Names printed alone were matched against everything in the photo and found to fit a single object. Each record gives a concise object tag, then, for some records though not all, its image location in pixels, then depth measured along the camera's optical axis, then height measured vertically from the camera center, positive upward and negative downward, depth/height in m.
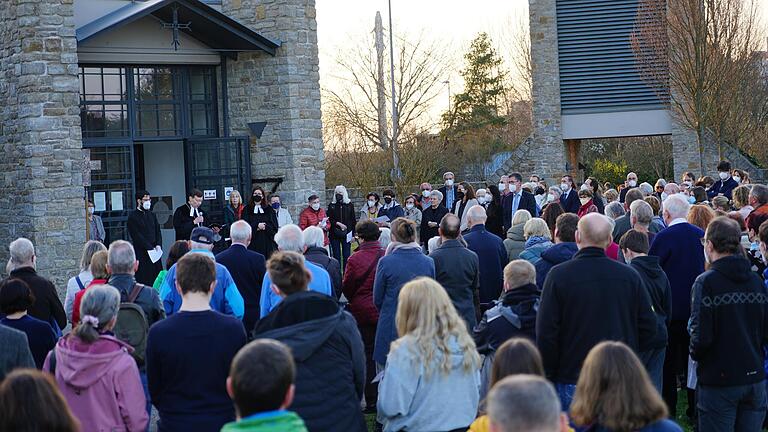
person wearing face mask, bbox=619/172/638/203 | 19.04 -0.34
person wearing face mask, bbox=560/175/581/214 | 17.38 -0.54
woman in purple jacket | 5.47 -1.10
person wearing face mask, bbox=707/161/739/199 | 17.55 -0.39
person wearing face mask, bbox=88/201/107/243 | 16.33 -0.73
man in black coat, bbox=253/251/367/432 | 5.34 -0.93
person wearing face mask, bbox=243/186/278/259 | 15.77 -0.72
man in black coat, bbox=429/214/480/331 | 8.35 -0.84
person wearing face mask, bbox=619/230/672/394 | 7.18 -0.90
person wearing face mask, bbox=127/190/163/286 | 14.91 -0.78
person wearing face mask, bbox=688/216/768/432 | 6.35 -1.16
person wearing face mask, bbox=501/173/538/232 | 16.80 -0.54
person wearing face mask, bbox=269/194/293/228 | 17.48 -0.62
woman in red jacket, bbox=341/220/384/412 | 8.75 -0.90
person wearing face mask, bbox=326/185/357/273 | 19.02 -0.87
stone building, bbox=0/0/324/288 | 15.82 +1.30
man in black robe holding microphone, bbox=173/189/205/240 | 15.33 -0.59
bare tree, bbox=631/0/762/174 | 28.12 +3.18
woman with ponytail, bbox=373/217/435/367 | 7.86 -0.84
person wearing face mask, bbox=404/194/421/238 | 19.54 -0.75
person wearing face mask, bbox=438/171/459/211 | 19.08 -0.37
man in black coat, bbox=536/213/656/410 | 6.01 -0.86
